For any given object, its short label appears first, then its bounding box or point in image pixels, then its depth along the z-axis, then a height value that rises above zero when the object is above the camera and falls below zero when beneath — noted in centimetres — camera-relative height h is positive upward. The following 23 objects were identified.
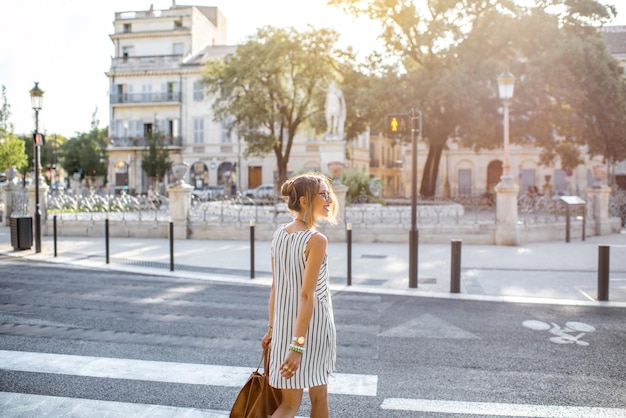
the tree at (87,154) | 6431 +382
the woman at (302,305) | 314 -60
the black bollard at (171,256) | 1130 -121
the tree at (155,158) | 4878 +255
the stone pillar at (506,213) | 1581 -57
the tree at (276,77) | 3195 +617
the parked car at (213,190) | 4591 +3
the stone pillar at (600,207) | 1953 -50
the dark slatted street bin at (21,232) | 1458 -101
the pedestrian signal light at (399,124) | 1031 +113
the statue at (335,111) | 2258 +294
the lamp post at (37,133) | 1490 +142
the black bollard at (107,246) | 1244 -113
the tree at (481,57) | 2619 +604
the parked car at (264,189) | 4531 +12
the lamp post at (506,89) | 1611 +273
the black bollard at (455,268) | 904 -114
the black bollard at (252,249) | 1058 -102
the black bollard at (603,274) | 849 -115
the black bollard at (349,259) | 992 -112
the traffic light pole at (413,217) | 962 -43
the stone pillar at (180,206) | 1717 -44
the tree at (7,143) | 3772 +298
